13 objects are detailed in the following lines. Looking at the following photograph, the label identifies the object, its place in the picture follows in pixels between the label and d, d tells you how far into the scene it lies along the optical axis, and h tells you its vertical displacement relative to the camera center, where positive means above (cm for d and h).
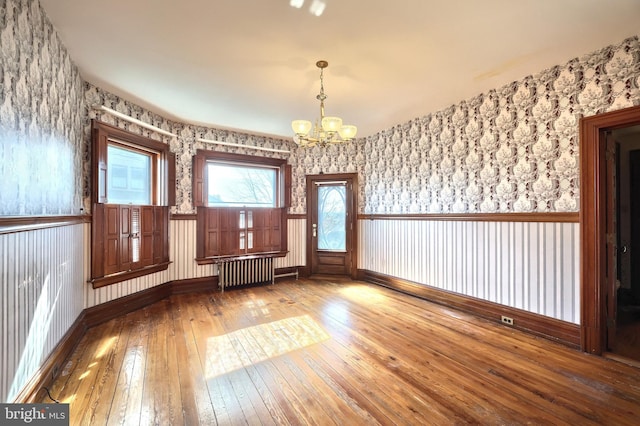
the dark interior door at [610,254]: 255 -38
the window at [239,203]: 472 +21
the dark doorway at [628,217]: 371 -7
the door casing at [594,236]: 252 -21
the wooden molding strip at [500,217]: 273 -5
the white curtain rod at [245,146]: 473 +123
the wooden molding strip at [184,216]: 449 -1
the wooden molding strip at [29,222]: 149 -4
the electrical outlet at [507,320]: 313 -120
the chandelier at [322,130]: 278 +86
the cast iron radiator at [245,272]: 474 -99
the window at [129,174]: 356 +57
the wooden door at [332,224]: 546 -19
